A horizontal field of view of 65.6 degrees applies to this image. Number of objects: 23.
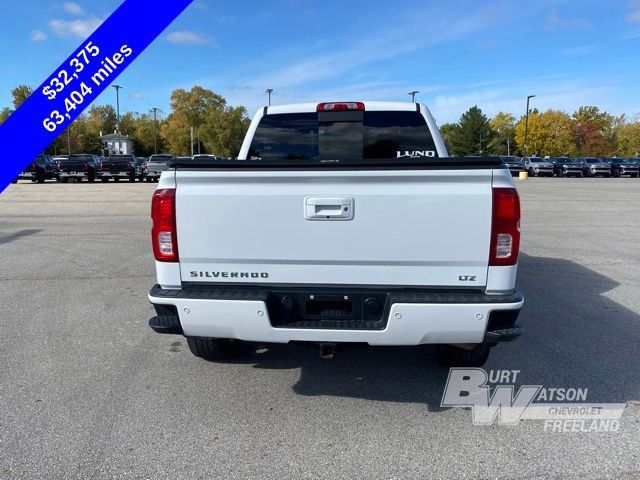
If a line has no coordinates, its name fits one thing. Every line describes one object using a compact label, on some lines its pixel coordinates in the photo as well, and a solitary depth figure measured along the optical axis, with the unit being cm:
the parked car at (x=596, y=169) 4469
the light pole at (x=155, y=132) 9187
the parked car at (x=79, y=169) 3111
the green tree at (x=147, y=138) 9375
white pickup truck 300
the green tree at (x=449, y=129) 9242
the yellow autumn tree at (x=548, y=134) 8869
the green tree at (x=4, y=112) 7945
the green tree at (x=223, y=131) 7725
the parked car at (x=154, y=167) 3269
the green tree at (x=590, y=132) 9262
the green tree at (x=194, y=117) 7800
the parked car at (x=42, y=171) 3014
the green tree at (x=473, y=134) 8569
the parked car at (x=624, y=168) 4509
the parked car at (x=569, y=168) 4509
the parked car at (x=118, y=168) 3164
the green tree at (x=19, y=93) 7750
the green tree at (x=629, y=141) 9756
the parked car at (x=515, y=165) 4491
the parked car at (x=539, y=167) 4522
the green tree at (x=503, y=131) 10231
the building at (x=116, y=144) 8850
